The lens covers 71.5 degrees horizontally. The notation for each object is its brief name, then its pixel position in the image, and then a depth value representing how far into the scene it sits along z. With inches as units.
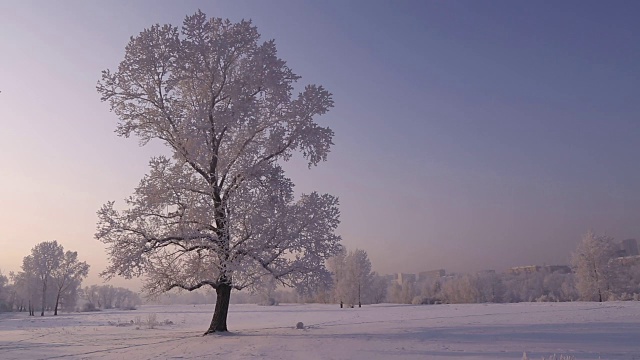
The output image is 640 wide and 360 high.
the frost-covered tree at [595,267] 2496.3
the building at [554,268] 6975.4
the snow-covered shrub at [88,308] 4069.9
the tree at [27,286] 3405.5
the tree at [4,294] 4274.1
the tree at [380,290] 4323.8
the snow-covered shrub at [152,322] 1284.3
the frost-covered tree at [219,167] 789.9
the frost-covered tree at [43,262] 3319.4
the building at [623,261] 2611.2
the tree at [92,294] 5653.5
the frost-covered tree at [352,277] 3245.6
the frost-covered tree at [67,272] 3378.4
